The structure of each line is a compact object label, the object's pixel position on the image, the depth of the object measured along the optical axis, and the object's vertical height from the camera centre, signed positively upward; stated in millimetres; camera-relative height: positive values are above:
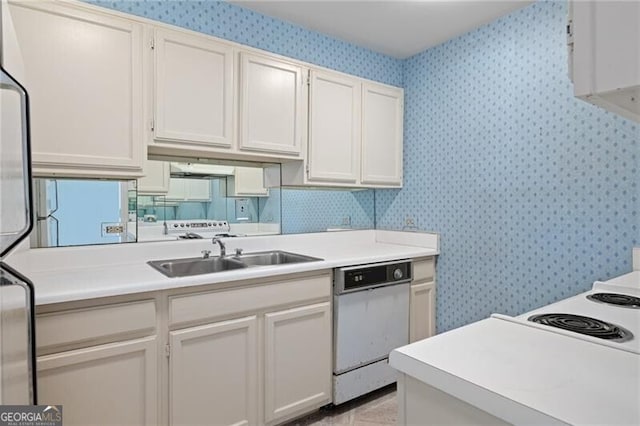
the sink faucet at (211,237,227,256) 2184 -244
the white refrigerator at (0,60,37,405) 814 -96
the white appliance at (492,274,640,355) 927 -342
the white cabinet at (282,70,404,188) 2420 +535
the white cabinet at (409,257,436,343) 2494 -691
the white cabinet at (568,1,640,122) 445 +212
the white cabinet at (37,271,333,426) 1344 -676
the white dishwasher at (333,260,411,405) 2074 -735
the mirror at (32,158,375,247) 1811 -5
